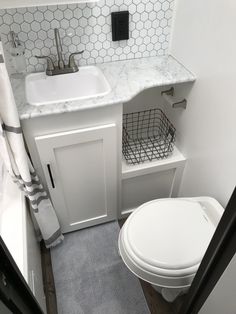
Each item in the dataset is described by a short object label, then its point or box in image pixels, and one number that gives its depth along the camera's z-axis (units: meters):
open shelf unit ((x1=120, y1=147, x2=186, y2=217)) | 1.46
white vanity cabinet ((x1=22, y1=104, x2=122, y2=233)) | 1.14
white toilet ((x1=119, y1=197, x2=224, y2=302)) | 1.02
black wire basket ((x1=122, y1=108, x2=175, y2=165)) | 1.52
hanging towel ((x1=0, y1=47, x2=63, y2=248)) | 0.93
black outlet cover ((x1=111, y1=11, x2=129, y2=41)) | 1.29
